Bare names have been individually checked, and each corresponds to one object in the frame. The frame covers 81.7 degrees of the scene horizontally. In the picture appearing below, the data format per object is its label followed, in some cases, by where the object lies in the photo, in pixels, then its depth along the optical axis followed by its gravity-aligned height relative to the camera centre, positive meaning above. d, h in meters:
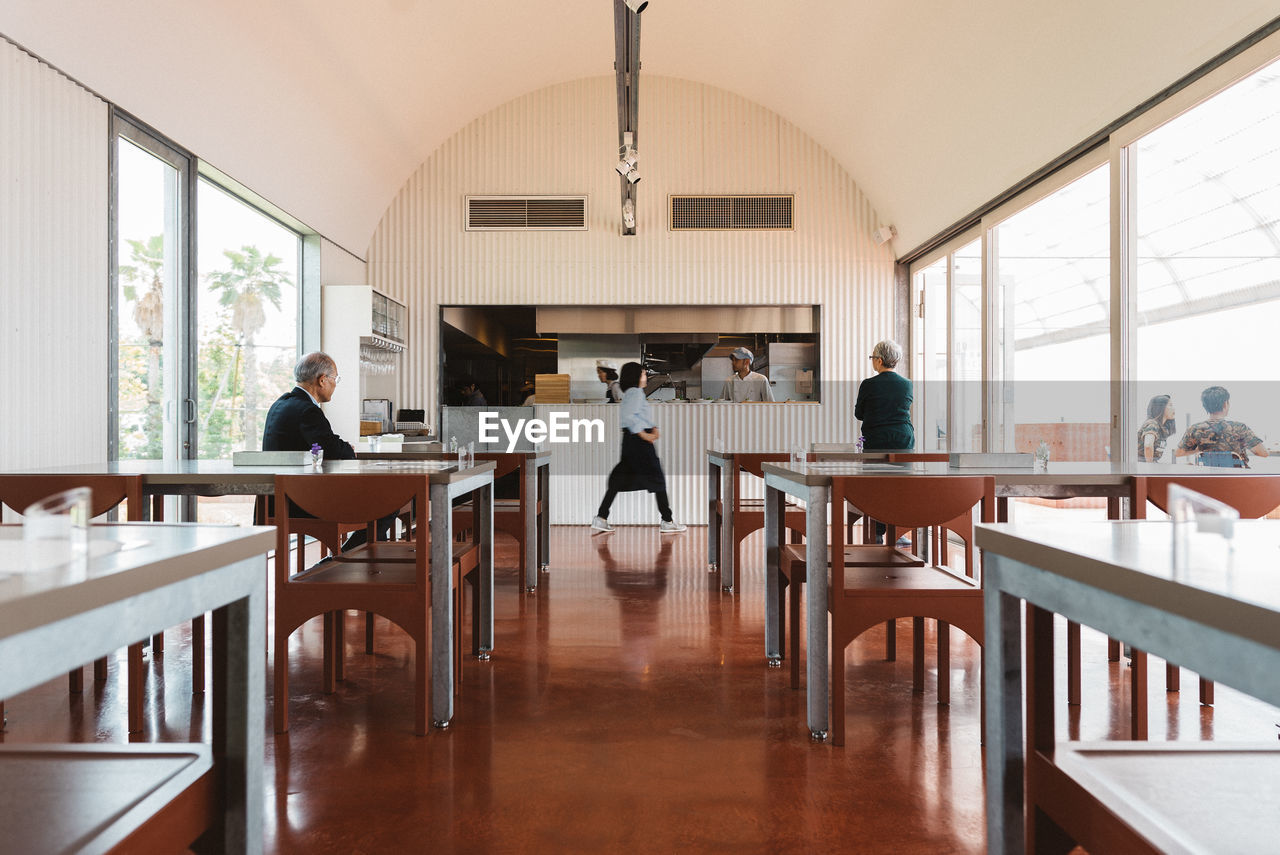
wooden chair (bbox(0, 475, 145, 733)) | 2.36 -0.22
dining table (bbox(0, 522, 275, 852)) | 0.71 -0.31
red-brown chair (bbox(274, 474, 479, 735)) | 2.21 -0.50
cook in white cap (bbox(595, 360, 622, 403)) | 7.70 +0.51
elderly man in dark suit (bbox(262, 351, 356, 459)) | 3.51 +0.01
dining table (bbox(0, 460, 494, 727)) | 2.38 -0.21
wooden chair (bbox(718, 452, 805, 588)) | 3.87 -0.48
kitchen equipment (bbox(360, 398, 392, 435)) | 6.56 +0.13
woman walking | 6.13 -0.21
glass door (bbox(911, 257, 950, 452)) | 6.69 +0.66
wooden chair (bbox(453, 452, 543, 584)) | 4.07 -0.48
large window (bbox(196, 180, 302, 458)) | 4.75 +0.75
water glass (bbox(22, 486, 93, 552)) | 0.84 -0.11
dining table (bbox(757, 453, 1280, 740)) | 2.29 -0.22
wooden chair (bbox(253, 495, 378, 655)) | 3.24 -0.46
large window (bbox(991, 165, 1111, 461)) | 4.33 +0.68
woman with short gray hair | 4.71 +0.14
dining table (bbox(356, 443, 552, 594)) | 3.83 -0.37
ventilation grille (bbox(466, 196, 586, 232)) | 7.50 +2.17
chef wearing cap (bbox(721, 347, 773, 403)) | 7.54 +0.45
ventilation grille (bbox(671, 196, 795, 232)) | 7.51 +2.17
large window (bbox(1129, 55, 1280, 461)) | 3.14 +0.80
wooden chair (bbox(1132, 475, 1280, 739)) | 2.22 -0.20
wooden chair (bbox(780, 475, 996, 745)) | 2.16 -0.49
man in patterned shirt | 3.37 -0.03
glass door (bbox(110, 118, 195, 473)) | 3.88 +0.70
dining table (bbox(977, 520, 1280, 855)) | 0.69 -0.31
